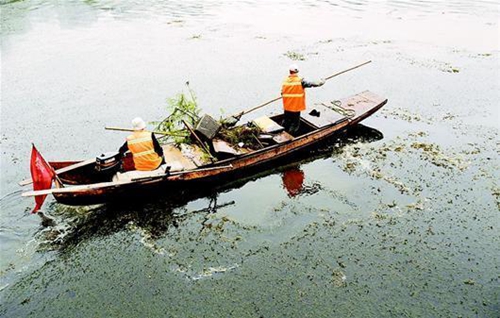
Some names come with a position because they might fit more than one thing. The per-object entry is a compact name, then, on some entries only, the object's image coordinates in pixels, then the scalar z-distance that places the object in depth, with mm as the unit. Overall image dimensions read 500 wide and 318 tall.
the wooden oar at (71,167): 7795
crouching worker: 7652
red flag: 7062
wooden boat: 7453
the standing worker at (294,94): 9711
